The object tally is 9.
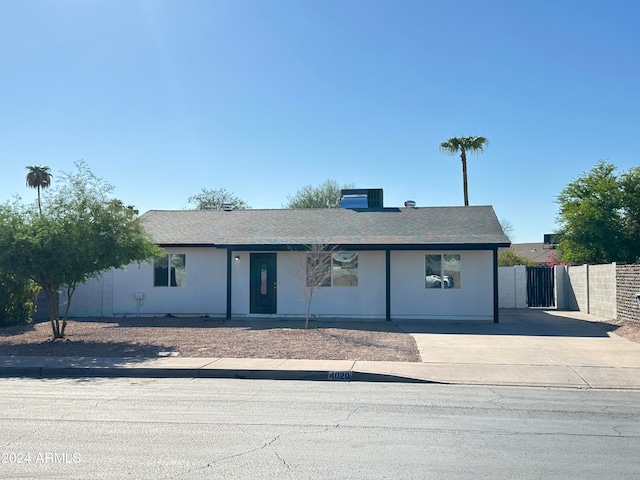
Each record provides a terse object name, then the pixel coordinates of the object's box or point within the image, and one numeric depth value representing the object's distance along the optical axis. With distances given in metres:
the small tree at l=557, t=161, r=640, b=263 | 26.11
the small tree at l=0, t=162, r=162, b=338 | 14.32
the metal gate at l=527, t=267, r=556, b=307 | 27.64
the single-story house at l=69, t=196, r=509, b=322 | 20.42
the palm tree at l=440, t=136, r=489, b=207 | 43.03
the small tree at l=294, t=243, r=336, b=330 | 18.09
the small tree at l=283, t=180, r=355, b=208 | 45.50
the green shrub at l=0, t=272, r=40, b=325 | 19.22
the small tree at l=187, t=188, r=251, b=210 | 57.22
